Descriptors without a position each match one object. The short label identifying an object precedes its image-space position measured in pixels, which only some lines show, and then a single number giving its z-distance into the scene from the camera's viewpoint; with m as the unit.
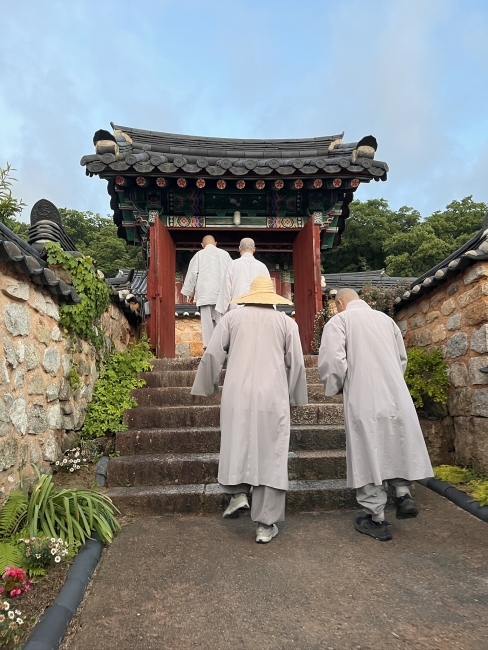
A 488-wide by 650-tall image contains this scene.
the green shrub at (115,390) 4.13
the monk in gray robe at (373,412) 2.84
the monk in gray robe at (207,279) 5.73
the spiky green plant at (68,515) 2.52
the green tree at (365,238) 23.38
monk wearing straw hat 2.79
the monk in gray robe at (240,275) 5.11
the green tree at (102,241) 22.17
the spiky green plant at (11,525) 2.25
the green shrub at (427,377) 4.27
